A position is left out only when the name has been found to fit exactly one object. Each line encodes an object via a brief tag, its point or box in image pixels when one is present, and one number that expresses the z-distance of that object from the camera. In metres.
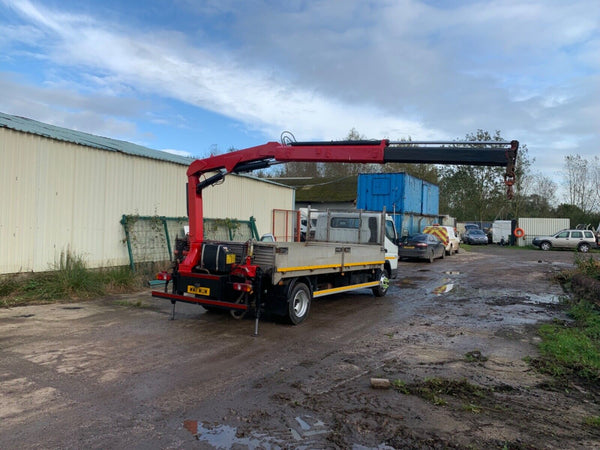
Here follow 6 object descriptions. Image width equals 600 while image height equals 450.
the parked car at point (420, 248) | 22.19
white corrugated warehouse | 9.91
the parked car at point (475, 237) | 41.97
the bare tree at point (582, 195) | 44.53
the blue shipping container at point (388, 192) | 24.45
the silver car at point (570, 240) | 33.19
